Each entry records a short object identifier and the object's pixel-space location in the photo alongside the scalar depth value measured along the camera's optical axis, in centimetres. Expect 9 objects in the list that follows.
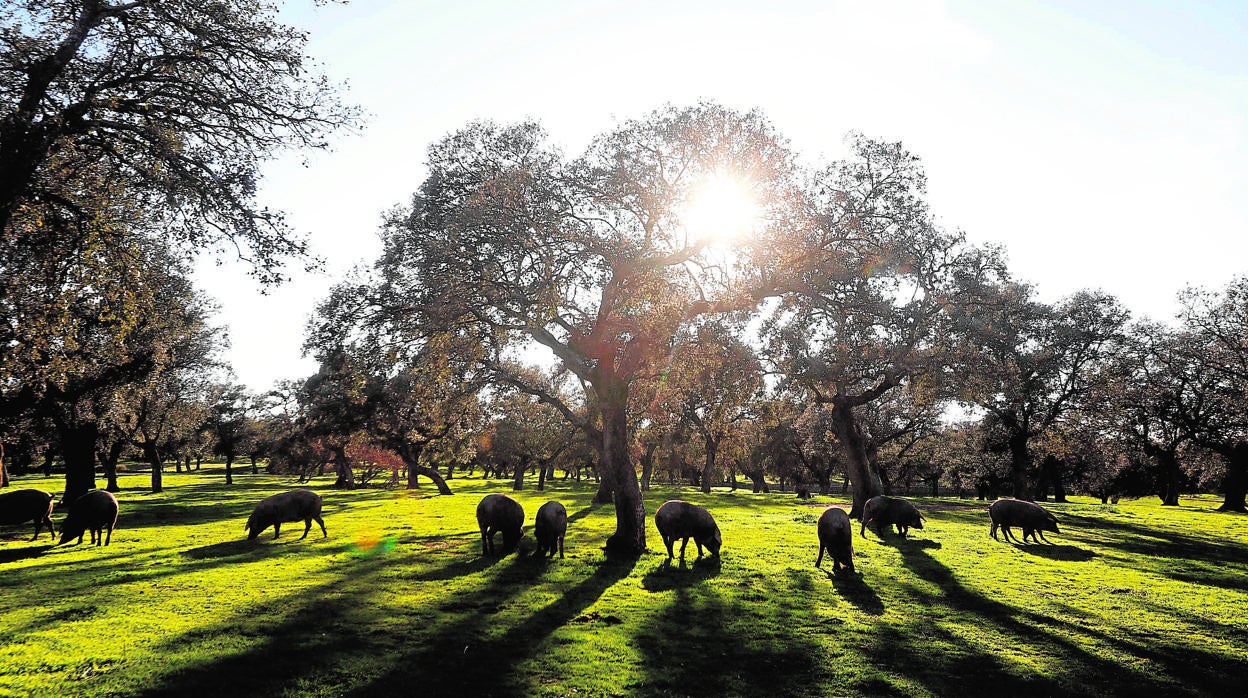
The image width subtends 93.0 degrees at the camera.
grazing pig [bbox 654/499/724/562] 1845
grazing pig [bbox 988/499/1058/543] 2362
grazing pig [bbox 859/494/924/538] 2458
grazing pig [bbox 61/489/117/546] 2023
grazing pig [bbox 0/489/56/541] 2050
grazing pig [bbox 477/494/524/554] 1886
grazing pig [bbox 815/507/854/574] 1694
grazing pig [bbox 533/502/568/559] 1828
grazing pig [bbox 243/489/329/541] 2114
